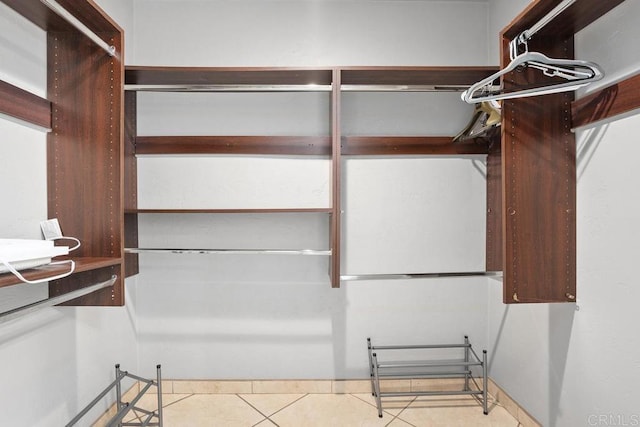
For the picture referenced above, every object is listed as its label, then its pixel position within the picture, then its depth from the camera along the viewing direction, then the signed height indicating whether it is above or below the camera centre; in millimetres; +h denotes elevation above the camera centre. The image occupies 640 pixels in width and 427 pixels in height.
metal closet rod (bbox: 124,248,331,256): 1706 -206
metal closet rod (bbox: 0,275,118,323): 975 -298
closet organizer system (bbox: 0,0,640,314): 1367 +227
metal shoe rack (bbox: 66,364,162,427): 1354 -874
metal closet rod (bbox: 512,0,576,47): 1127 +677
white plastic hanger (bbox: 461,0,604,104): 1127 +514
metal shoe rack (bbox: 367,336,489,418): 1955 -931
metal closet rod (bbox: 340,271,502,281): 1744 -337
